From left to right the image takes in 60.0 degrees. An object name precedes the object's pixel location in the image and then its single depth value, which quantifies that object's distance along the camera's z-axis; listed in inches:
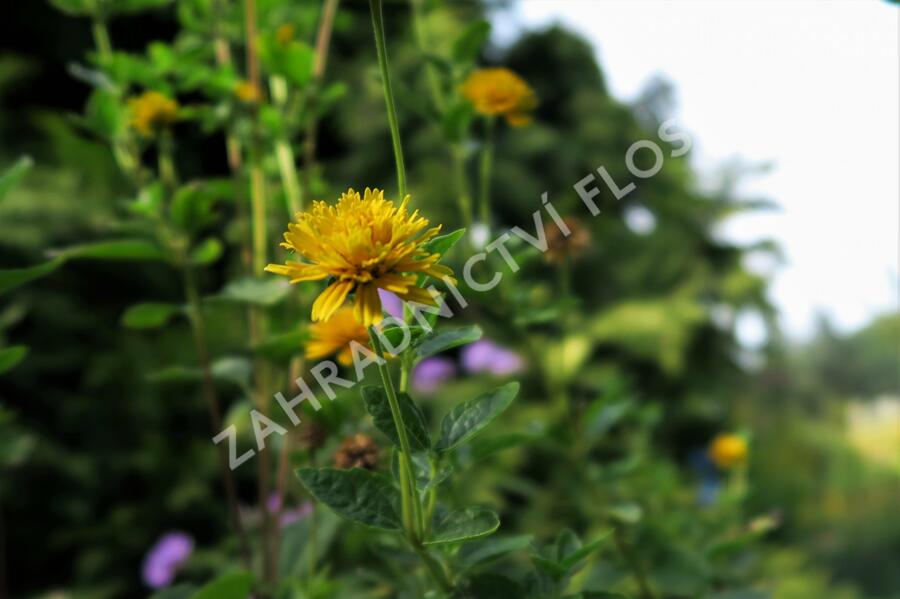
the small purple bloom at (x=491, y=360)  50.3
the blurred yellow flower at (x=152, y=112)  24.1
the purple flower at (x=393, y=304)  34.3
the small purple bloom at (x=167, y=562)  31.4
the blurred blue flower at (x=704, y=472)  59.7
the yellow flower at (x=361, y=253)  11.0
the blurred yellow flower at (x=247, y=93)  25.0
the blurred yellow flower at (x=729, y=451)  37.6
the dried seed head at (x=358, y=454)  17.6
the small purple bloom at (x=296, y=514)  26.1
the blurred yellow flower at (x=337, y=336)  16.7
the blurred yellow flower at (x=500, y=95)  22.5
